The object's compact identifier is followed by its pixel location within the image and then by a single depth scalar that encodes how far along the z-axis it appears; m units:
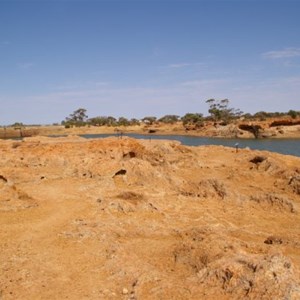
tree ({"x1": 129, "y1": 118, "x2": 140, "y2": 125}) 128.88
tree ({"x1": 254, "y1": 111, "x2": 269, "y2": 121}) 120.14
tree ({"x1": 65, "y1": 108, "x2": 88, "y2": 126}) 149.88
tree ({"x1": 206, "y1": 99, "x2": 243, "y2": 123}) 108.44
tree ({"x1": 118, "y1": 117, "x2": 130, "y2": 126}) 122.51
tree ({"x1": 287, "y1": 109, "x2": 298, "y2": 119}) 103.00
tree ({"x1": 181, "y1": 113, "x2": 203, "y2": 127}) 110.72
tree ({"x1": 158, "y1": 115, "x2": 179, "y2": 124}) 133.88
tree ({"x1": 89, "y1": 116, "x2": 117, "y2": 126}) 132.32
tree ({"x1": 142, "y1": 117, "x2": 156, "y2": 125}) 132.52
